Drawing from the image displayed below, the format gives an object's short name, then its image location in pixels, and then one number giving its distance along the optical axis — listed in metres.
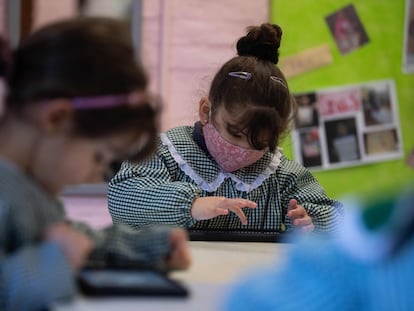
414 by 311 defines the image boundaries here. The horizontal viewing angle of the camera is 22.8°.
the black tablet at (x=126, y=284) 1.33
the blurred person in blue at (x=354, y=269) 1.00
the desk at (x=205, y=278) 1.29
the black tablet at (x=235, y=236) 1.99
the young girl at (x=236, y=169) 2.15
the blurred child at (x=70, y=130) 1.43
